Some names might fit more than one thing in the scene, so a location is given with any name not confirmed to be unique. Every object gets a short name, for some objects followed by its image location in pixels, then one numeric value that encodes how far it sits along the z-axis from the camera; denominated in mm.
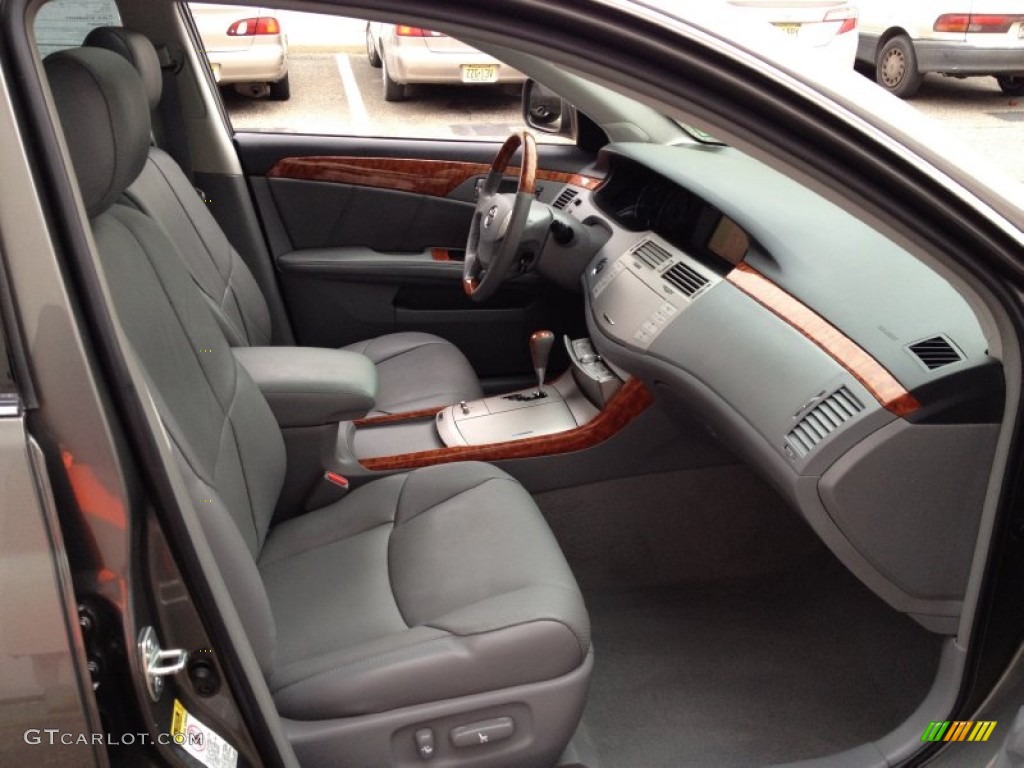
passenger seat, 1250
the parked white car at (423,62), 3477
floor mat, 1872
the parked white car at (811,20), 4328
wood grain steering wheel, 2256
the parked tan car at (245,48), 3357
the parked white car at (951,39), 6270
